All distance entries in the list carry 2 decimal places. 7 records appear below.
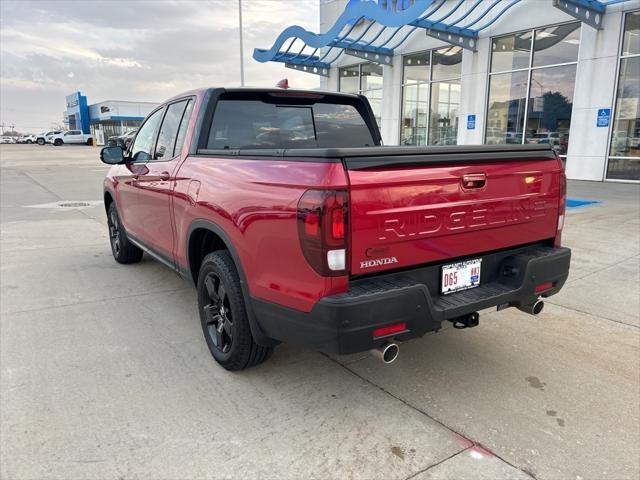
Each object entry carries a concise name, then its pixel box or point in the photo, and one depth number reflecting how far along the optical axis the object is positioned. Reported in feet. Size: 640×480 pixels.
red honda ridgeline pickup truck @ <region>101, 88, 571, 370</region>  7.66
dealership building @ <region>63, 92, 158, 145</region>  212.64
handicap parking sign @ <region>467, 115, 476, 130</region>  55.52
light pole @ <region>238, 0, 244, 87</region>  86.12
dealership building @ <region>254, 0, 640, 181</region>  42.57
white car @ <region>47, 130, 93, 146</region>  180.45
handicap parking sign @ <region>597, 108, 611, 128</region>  43.21
